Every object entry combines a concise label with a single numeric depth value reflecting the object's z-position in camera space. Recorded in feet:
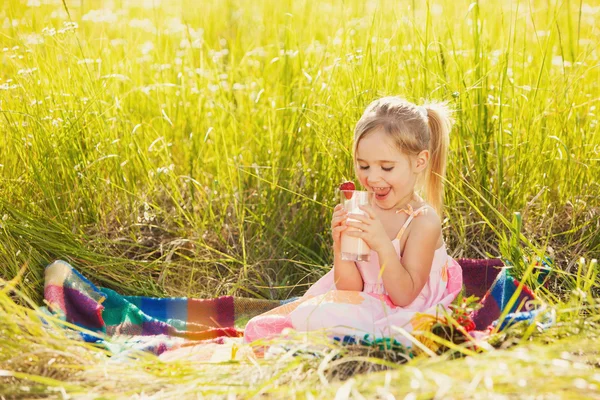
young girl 7.74
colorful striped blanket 8.55
